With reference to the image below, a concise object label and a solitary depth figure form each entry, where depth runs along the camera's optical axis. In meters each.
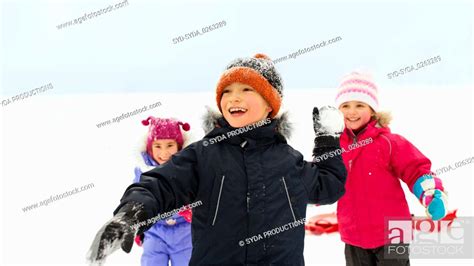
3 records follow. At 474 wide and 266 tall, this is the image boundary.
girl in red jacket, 2.70
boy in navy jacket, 1.85
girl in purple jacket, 2.88
